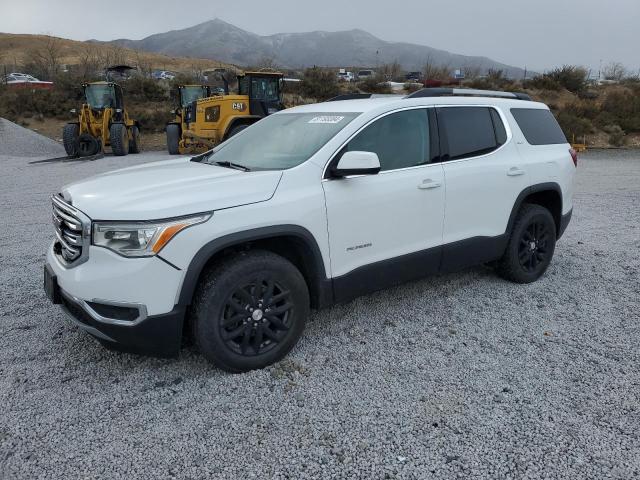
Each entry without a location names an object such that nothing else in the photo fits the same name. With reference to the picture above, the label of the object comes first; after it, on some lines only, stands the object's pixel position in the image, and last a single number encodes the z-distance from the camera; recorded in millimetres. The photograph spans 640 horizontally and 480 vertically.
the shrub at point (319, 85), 30703
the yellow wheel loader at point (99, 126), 16625
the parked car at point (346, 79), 36156
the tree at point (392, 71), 38906
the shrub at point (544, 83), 30156
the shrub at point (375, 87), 32531
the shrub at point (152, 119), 24688
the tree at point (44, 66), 41719
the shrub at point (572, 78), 30406
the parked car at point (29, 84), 30930
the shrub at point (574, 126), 22250
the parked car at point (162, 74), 42644
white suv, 2863
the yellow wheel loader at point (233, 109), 14875
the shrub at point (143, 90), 30438
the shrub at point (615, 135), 21797
